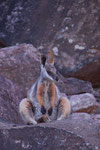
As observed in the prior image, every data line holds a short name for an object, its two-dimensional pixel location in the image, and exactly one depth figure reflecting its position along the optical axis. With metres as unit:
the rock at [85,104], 26.09
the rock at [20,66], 28.45
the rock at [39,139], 13.10
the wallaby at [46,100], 18.28
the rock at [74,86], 30.05
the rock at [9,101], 19.34
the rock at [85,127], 13.34
